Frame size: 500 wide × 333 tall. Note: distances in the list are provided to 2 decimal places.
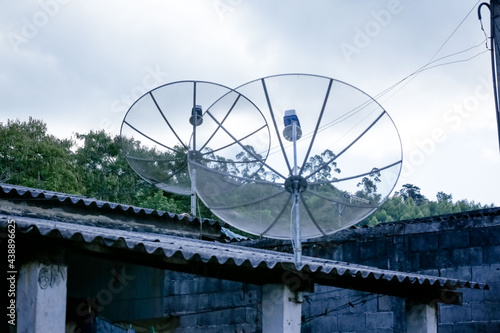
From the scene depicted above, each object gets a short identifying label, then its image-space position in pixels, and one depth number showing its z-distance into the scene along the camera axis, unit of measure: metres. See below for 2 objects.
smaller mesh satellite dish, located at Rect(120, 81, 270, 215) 10.30
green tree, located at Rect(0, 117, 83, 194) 22.91
